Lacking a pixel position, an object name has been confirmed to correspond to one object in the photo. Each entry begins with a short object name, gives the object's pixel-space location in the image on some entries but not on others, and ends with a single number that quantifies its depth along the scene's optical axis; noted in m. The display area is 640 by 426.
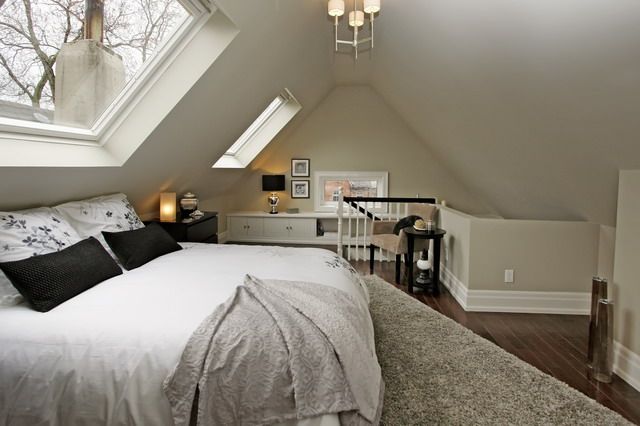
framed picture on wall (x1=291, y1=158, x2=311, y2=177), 6.75
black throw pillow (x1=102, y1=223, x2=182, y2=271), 2.54
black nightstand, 3.73
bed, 1.47
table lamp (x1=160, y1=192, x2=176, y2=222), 3.88
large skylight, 1.93
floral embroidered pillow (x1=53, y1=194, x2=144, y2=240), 2.59
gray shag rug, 2.00
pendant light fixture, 2.30
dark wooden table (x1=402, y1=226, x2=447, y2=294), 3.99
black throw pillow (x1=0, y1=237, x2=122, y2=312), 1.78
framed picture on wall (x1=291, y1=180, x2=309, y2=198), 6.79
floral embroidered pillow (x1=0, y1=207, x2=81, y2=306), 1.88
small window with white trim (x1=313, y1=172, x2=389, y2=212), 6.69
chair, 4.34
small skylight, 5.58
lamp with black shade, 6.64
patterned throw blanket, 1.45
